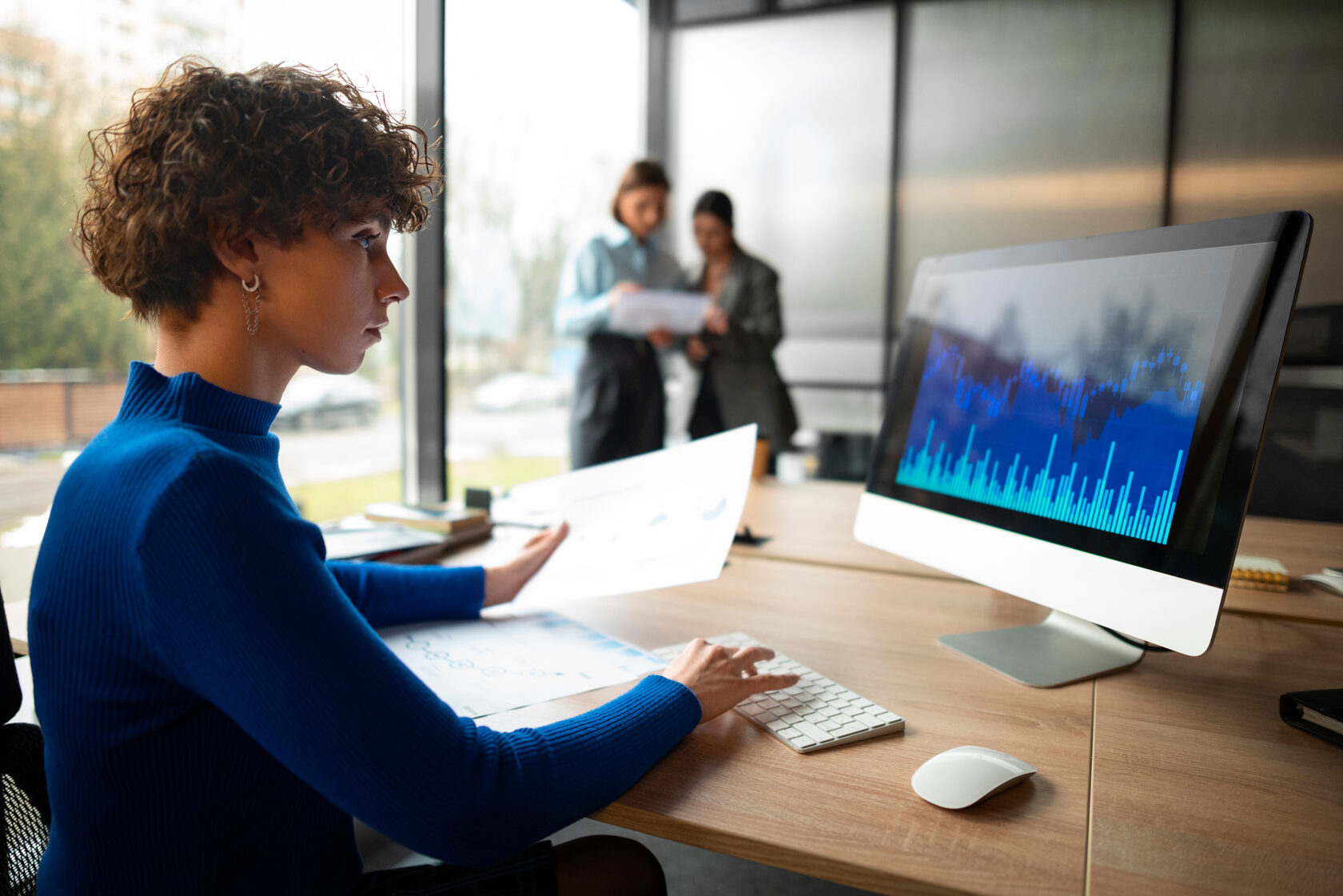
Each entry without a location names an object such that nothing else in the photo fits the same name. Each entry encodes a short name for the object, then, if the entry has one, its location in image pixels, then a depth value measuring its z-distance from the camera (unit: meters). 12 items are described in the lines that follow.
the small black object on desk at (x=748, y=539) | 1.51
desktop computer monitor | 0.76
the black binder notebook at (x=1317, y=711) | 0.75
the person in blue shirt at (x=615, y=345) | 2.98
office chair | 0.80
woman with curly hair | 0.57
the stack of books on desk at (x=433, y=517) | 1.48
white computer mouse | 0.64
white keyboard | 0.75
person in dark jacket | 3.21
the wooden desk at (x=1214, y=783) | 0.57
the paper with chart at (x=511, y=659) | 0.86
